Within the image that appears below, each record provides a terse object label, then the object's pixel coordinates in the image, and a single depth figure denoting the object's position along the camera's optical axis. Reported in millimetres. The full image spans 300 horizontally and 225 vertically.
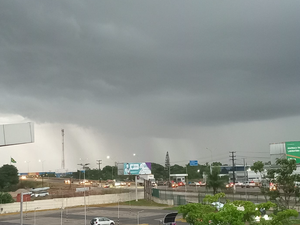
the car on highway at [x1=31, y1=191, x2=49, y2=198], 76262
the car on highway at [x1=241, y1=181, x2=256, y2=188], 89900
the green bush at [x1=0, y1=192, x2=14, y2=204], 57997
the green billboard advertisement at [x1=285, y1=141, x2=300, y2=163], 75062
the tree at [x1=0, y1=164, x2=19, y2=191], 105250
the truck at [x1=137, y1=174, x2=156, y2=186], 109850
